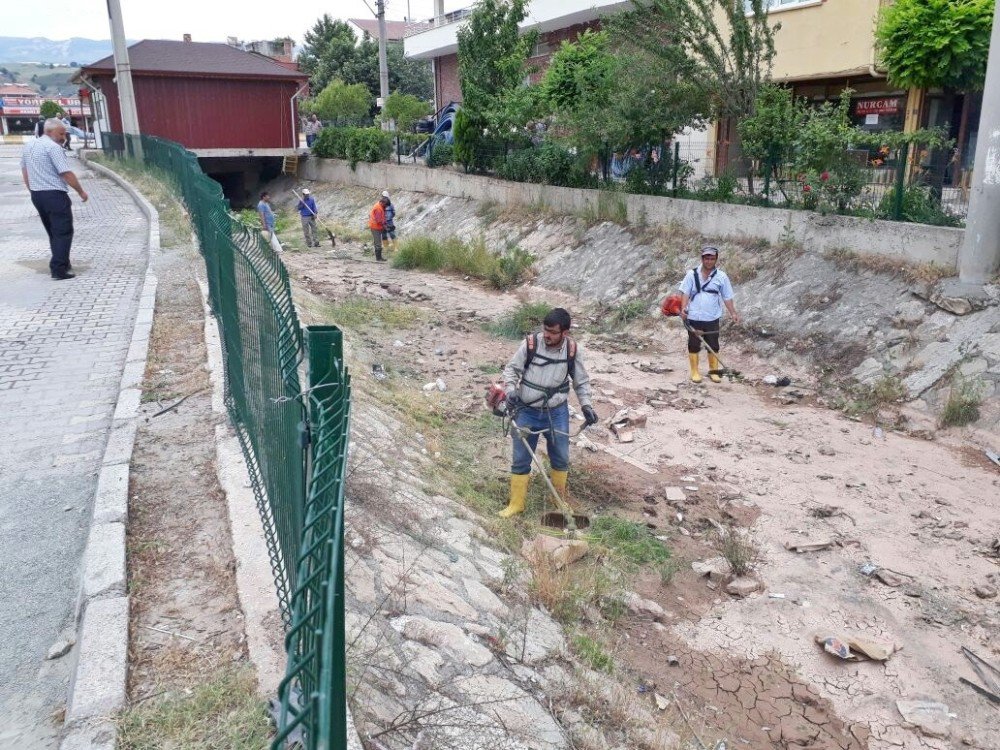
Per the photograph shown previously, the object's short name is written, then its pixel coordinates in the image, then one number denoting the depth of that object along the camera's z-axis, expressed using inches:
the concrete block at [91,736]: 109.4
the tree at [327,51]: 1727.4
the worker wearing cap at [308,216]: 810.2
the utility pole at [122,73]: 861.2
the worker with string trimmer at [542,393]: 245.8
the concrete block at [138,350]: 277.6
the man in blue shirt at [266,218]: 702.5
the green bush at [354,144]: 1027.9
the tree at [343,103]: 1159.6
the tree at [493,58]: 747.4
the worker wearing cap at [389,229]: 765.3
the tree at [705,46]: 517.7
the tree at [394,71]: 1713.8
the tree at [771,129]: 487.2
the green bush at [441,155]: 894.4
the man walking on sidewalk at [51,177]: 357.1
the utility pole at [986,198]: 357.7
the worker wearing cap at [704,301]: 382.3
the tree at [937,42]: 531.6
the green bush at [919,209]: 406.6
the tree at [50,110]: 2159.2
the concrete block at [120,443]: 199.5
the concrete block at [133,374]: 253.9
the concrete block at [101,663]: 116.6
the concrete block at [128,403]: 229.1
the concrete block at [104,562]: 144.9
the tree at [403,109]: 1047.6
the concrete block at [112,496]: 170.9
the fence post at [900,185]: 419.8
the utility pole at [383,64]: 1111.7
